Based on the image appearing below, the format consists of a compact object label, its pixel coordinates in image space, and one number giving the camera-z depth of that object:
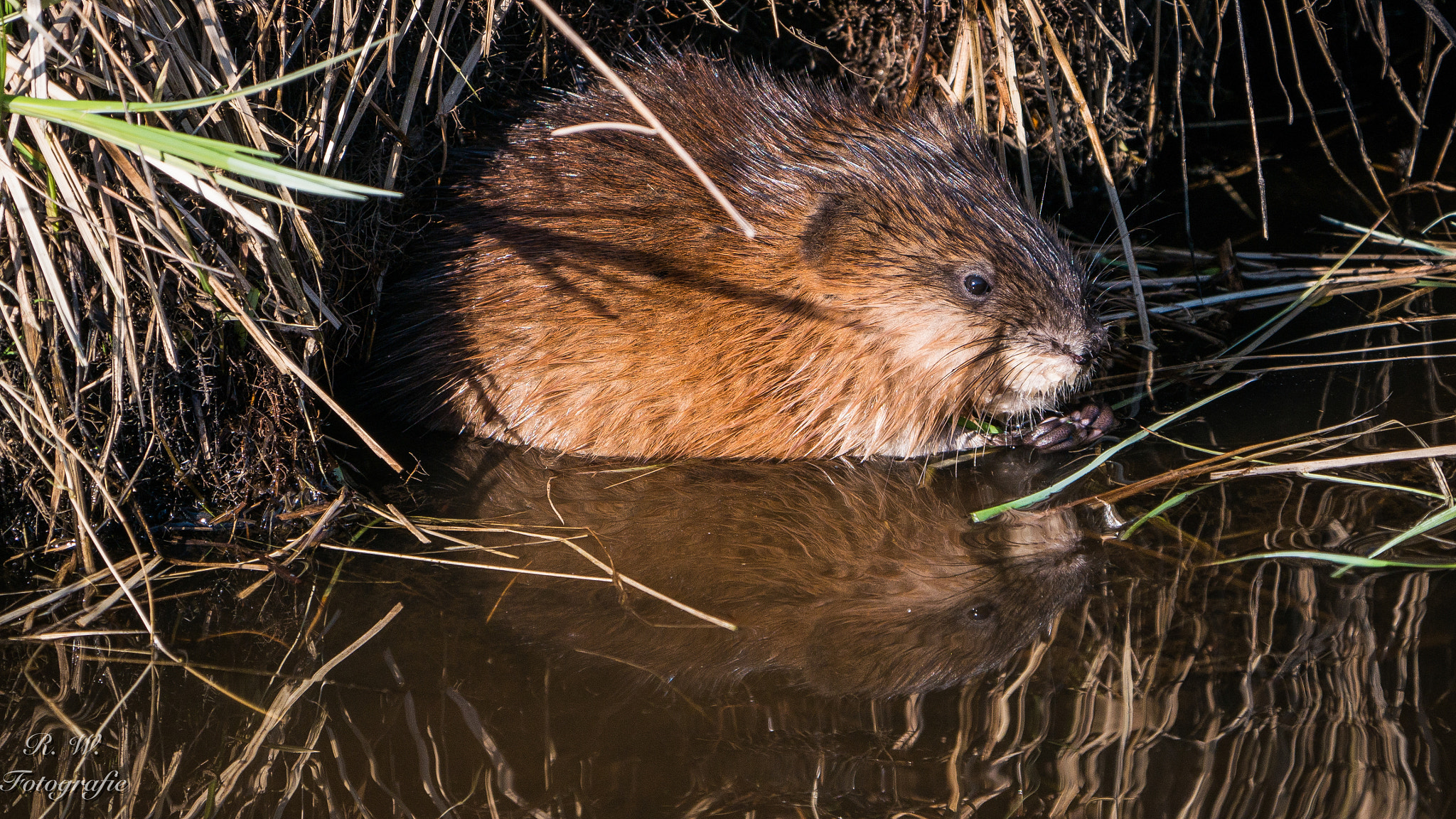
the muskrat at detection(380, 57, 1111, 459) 5.72
